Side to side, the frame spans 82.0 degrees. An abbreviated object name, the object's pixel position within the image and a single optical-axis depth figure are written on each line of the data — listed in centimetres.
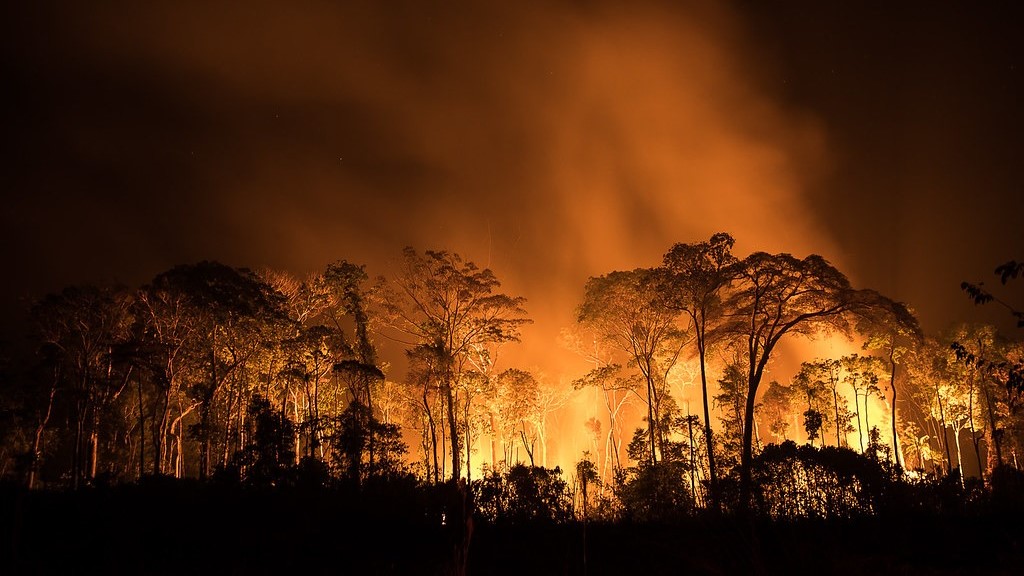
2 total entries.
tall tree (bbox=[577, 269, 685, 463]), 3105
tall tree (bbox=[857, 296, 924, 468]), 2225
